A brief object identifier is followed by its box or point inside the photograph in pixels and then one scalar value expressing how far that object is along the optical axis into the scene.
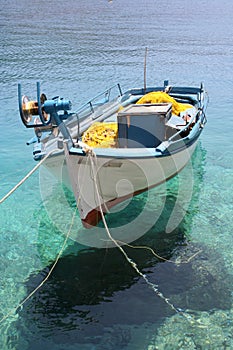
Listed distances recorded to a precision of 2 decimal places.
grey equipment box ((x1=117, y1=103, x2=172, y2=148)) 9.51
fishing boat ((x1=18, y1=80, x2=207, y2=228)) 8.09
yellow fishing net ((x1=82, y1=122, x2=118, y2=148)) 9.73
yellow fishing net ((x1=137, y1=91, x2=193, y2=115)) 11.77
